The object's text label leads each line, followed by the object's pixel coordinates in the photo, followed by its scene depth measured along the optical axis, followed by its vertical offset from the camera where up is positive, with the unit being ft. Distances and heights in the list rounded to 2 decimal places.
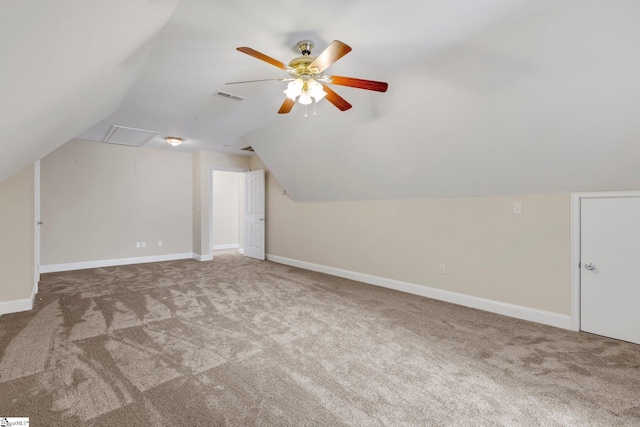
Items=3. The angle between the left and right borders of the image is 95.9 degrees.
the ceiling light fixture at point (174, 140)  18.63 +4.56
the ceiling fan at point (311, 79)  7.17 +3.69
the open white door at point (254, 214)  23.64 -0.29
